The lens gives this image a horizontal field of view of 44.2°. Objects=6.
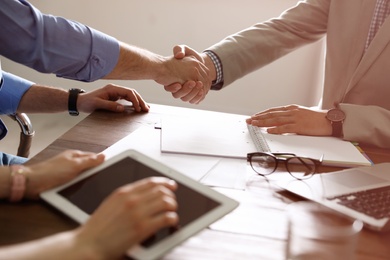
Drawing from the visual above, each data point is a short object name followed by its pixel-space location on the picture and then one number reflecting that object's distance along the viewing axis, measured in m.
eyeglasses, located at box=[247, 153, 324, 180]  1.12
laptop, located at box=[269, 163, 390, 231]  0.91
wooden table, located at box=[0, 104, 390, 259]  0.80
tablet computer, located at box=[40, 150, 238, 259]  0.77
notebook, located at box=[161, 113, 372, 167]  1.19
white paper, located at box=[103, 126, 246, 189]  1.05
